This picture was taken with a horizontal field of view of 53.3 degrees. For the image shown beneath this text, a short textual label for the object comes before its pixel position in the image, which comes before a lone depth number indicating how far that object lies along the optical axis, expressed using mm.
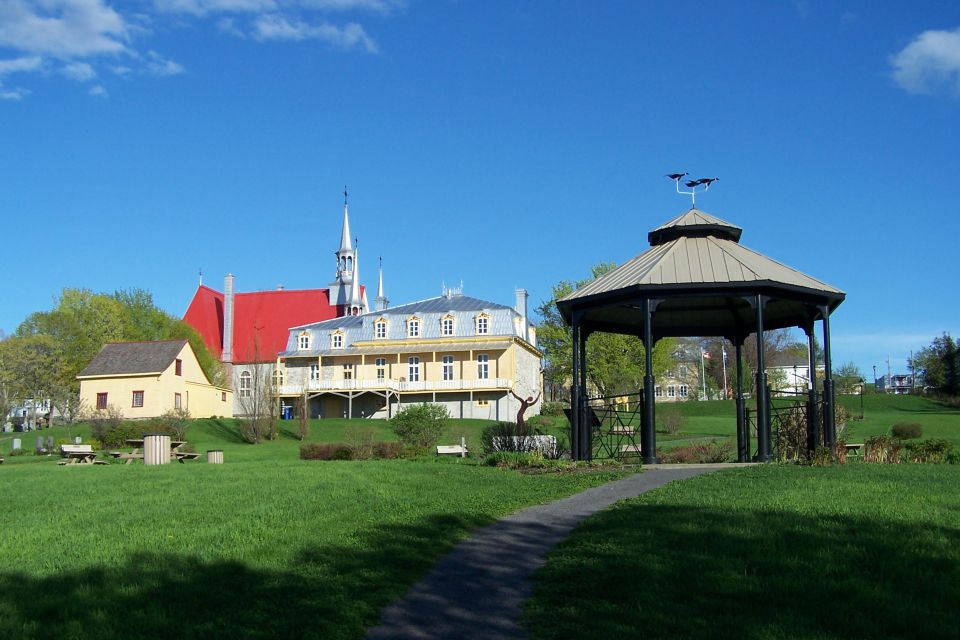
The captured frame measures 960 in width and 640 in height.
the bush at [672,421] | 47094
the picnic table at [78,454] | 26406
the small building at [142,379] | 57500
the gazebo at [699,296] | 17797
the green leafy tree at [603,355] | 62344
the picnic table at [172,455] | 27953
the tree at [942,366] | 74875
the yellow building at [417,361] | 65562
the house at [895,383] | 111188
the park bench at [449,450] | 27555
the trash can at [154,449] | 24781
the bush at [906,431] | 38219
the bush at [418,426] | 31812
